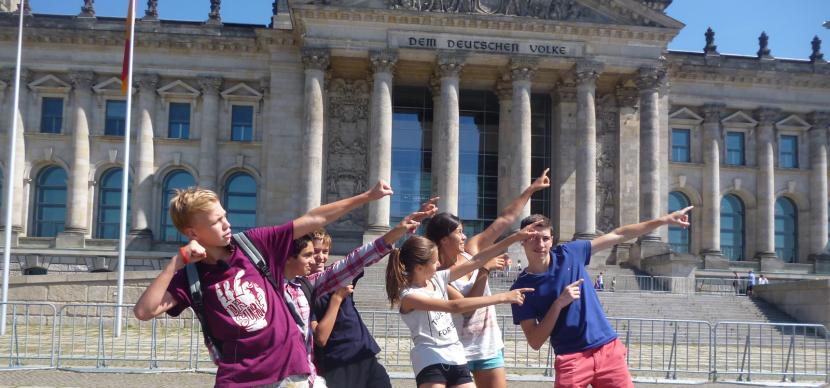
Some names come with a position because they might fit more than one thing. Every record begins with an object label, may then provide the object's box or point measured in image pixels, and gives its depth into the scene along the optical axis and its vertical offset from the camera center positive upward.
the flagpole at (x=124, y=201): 23.08 +0.81
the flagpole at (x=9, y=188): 22.69 +1.23
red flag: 24.80 +5.16
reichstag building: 39.31 +6.00
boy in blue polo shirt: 6.69 -0.63
